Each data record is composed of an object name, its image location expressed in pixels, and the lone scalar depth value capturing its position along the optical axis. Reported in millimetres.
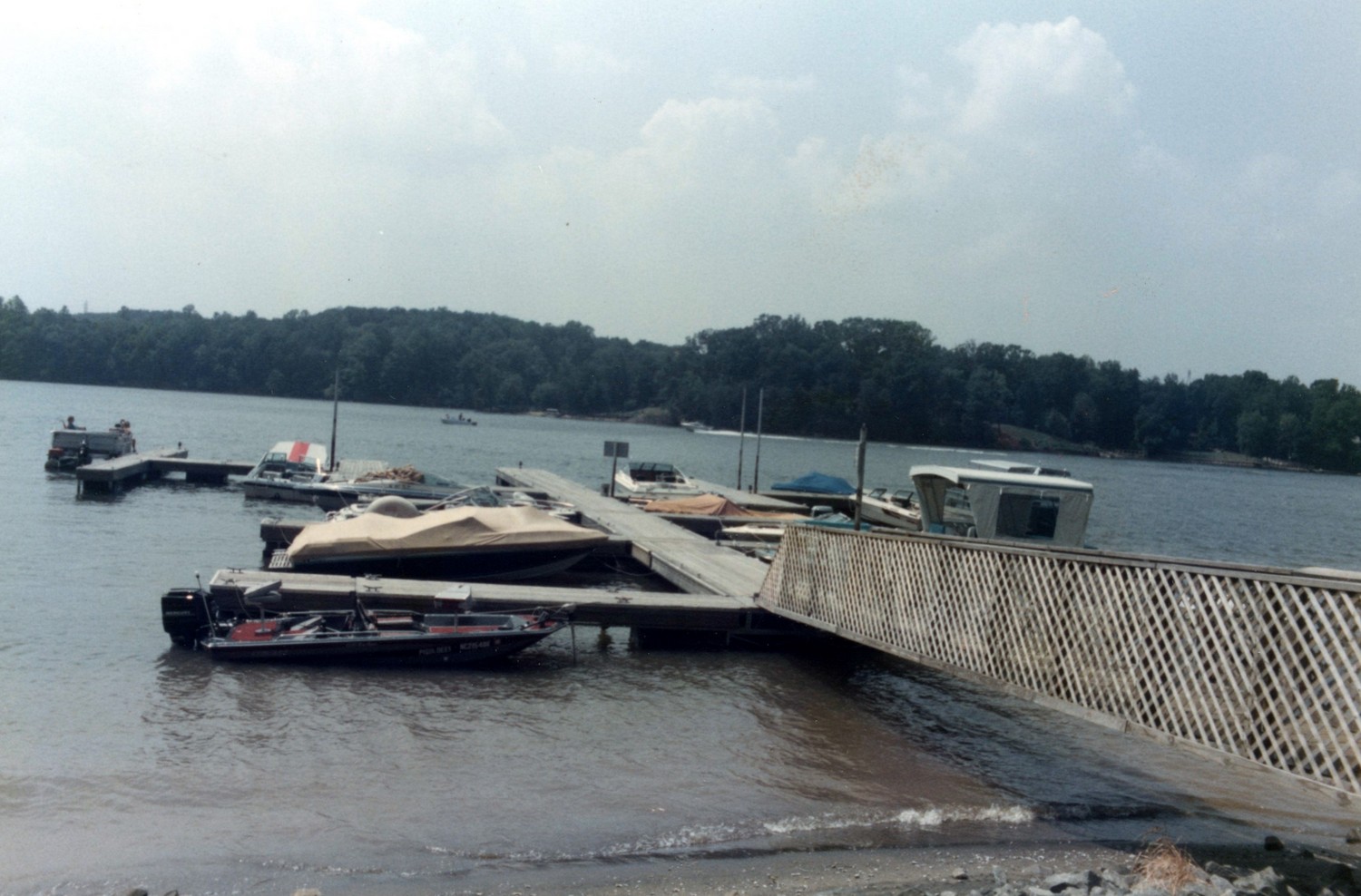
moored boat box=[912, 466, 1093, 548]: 28234
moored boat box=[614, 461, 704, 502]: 45416
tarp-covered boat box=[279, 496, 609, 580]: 23875
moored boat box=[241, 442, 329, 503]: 43750
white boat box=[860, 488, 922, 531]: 40812
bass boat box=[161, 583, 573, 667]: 18016
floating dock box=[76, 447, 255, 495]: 43875
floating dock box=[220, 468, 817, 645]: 19750
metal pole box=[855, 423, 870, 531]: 22758
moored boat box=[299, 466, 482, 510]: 40125
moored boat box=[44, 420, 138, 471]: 51219
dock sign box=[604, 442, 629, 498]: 39250
